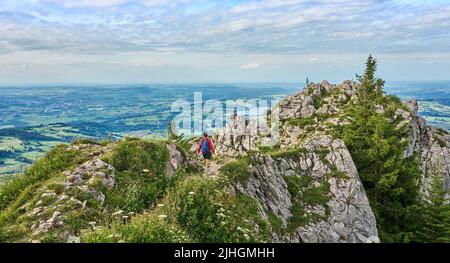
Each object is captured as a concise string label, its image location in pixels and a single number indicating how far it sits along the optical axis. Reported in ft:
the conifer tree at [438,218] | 79.92
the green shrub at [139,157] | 50.16
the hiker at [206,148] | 63.52
